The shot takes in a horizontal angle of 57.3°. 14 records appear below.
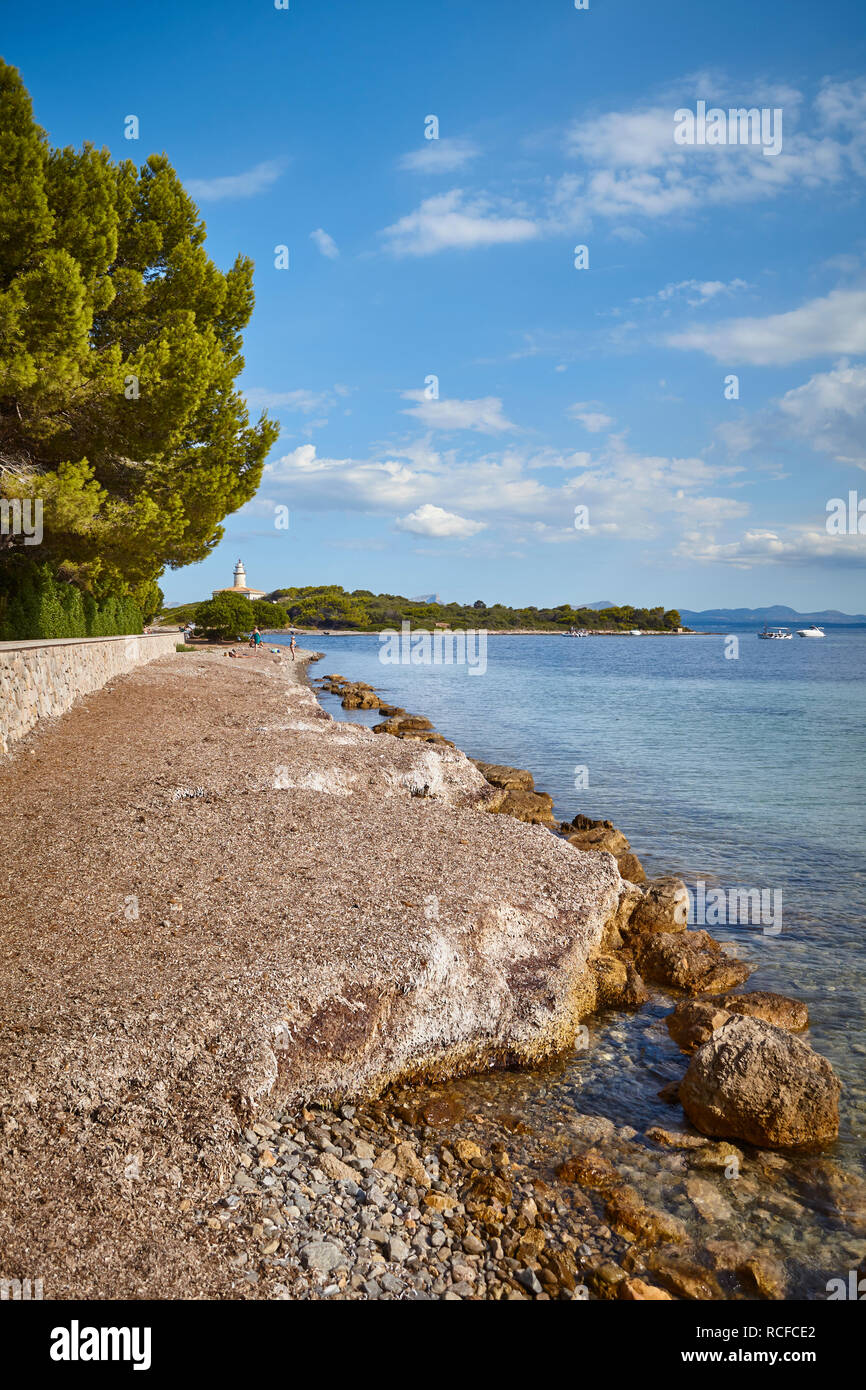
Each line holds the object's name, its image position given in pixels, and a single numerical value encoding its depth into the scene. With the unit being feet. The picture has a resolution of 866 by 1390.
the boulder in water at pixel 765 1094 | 20.29
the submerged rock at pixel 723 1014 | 25.17
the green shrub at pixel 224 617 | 249.55
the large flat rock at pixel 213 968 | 14.44
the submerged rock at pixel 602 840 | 44.34
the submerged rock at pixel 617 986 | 27.66
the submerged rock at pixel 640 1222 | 16.78
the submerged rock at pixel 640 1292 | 14.76
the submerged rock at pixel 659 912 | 32.30
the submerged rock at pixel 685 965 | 30.07
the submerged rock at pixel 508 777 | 61.46
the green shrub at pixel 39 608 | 65.00
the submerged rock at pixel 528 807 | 50.65
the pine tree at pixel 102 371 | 56.65
